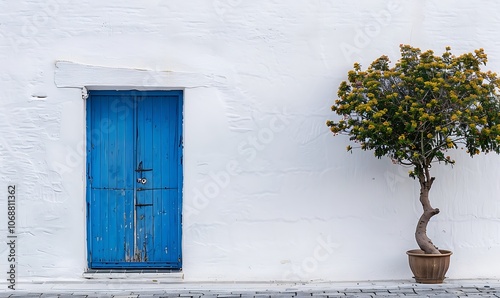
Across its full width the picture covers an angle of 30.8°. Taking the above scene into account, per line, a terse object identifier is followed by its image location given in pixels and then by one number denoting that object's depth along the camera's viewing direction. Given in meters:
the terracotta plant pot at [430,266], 9.67
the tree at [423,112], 9.15
